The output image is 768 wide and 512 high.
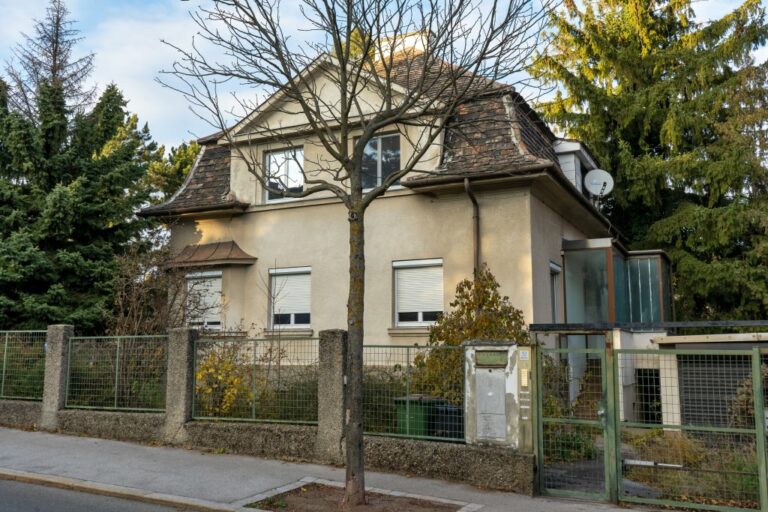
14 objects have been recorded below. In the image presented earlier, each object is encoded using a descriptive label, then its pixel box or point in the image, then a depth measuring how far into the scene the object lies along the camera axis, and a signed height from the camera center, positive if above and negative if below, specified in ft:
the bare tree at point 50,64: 61.82 +26.85
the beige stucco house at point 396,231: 41.50 +8.21
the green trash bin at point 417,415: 28.91 -2.94
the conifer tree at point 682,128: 63.77 +22.85
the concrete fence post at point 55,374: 37.96 -1.50
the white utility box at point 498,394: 26.08 -1.87
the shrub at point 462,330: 29.58 +0.92
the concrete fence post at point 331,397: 29.76 -2.25
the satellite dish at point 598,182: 53.16 +13.38
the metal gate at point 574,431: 24.72 -3.38
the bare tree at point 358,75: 23.48 +11.71
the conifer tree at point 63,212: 46.62 +10.21
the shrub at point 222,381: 33.45 -1.70
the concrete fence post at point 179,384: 33.73 -1.86
